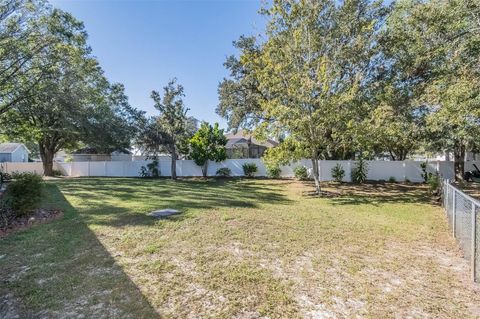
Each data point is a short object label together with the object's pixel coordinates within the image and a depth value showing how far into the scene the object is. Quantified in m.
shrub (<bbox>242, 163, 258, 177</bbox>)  19.67
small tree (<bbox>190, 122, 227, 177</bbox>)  19.41
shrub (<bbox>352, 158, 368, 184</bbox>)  16.20
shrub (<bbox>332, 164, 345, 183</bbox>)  16.34
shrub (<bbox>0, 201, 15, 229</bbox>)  6.35
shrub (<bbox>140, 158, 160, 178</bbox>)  21.80
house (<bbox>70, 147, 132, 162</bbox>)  27.28
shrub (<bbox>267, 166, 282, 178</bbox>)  18.73
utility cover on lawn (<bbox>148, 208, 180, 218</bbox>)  7.09
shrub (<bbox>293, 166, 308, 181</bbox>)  17.50
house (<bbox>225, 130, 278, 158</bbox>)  26.04
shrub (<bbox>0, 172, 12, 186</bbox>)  13.09
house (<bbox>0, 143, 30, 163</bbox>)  32.97
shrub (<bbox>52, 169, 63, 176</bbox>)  23.08
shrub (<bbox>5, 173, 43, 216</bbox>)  6.93
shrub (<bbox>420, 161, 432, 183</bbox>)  16.28
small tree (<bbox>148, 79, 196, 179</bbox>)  18.67
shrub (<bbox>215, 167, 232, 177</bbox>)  20.34
